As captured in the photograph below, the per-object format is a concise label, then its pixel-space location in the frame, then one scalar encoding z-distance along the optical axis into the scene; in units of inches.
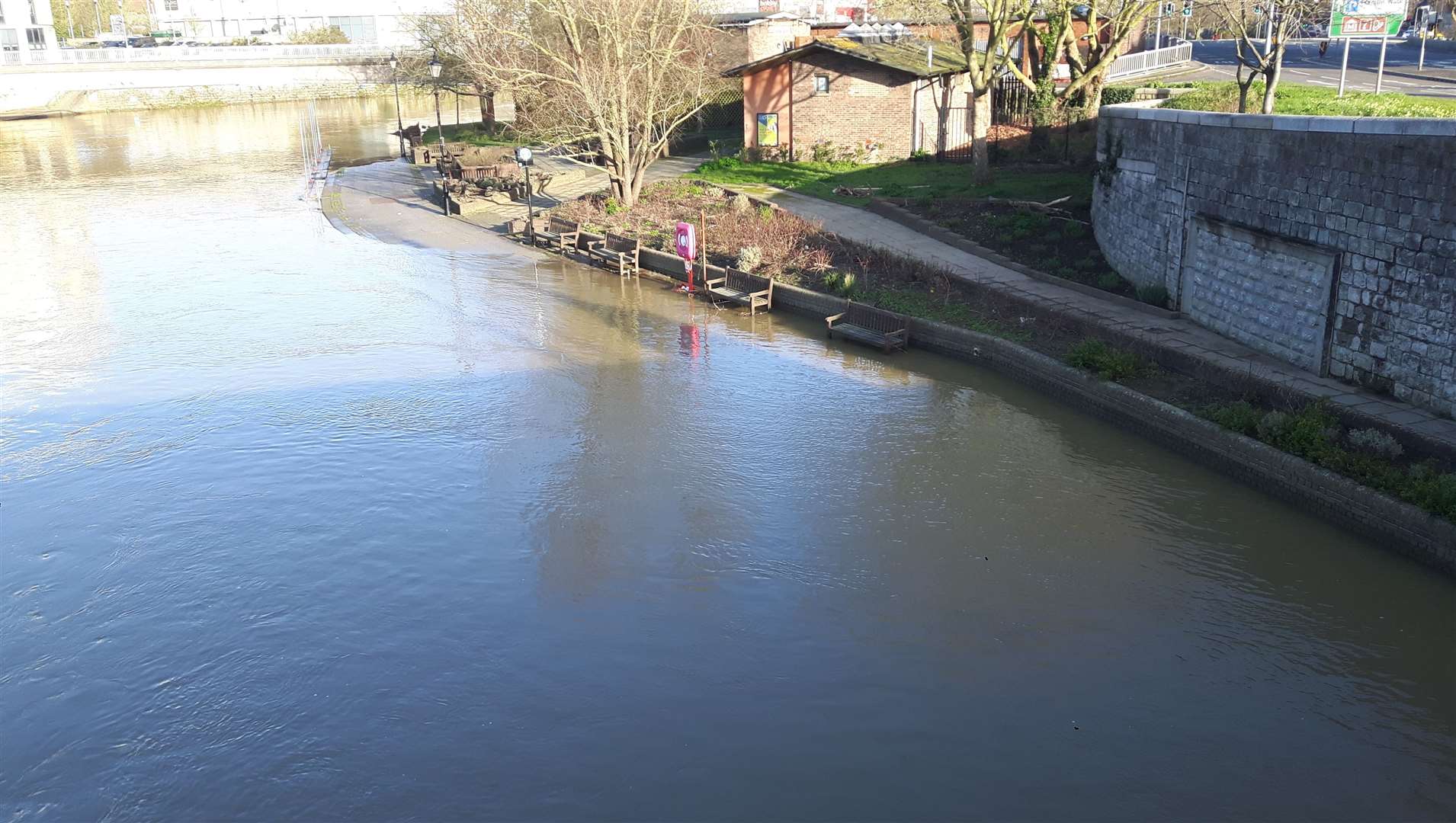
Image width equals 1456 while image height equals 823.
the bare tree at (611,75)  1227.2
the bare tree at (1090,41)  1136.8
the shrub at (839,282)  895.1
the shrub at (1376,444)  533.3
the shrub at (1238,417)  588.7
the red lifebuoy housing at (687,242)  981.8
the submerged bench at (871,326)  816.9
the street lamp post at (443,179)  1402.6
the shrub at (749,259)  986.1
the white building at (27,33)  3371.1
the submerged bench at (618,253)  1095.0
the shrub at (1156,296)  786.8
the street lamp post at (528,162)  1191.6
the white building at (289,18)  4557.1
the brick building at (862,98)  1425.9
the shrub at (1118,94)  1327.5
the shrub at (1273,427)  569.6
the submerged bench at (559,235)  1181.1
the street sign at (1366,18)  1031.0
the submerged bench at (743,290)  935.1
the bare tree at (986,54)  1102.4
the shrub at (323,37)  4242.1
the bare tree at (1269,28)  939.3
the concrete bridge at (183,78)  3174.2
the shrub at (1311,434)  550.9
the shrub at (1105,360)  680.4
